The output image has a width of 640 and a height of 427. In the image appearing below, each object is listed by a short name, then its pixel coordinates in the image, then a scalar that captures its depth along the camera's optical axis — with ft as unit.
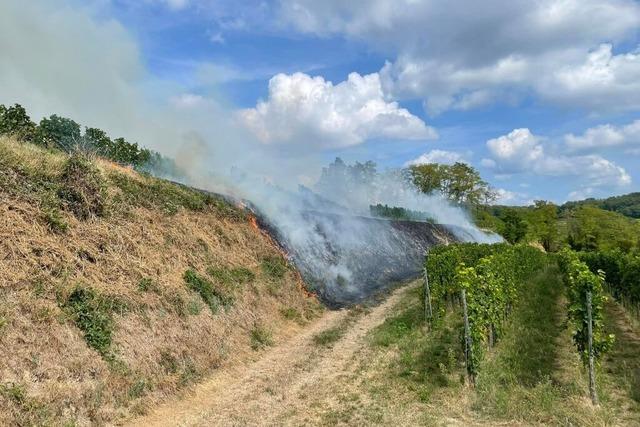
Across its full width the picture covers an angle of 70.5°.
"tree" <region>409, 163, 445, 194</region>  343.26
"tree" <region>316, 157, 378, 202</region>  405.90
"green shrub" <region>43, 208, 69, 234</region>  42.16
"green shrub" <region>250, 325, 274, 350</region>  53.38
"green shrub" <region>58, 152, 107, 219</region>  46.93
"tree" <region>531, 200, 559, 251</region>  252.83
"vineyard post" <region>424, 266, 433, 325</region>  61.77
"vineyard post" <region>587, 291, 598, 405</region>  33.24
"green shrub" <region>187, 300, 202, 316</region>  48.42
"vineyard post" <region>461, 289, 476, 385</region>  38.68
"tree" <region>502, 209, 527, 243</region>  253.65
